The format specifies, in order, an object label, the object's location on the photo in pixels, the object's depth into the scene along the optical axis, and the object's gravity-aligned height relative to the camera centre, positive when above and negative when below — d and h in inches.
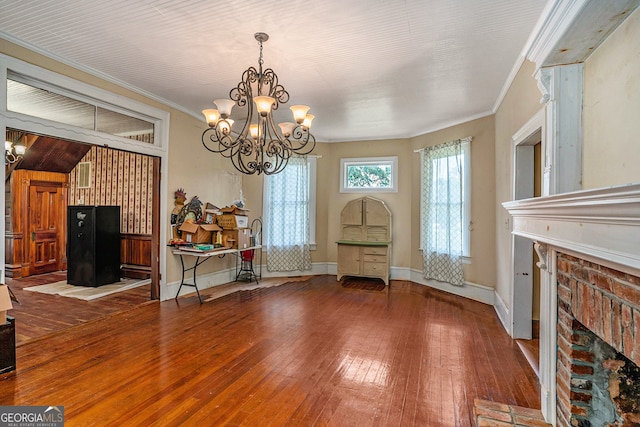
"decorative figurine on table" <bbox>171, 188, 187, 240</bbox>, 179.3 +1.8
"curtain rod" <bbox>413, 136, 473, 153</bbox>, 188.2 +45.5
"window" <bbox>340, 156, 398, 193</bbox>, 242.1 +30.8
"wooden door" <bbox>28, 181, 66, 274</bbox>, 241.3 -12.1
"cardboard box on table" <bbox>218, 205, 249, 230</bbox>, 199.5 -3.3
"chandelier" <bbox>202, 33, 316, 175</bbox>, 103.1 +32.0
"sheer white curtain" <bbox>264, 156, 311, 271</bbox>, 239.1 -1.4
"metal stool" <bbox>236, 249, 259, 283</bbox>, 225.0 -39.4
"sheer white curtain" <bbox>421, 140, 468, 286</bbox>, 195.3 +1.8
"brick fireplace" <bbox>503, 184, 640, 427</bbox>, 41.4 -15.6
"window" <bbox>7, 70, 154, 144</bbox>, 113.7 +42.3
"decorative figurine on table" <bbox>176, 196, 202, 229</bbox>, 183.0 +0.2
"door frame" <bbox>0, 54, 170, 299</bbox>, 110.0 +32.6
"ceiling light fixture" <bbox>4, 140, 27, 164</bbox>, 202.1 +38.3
